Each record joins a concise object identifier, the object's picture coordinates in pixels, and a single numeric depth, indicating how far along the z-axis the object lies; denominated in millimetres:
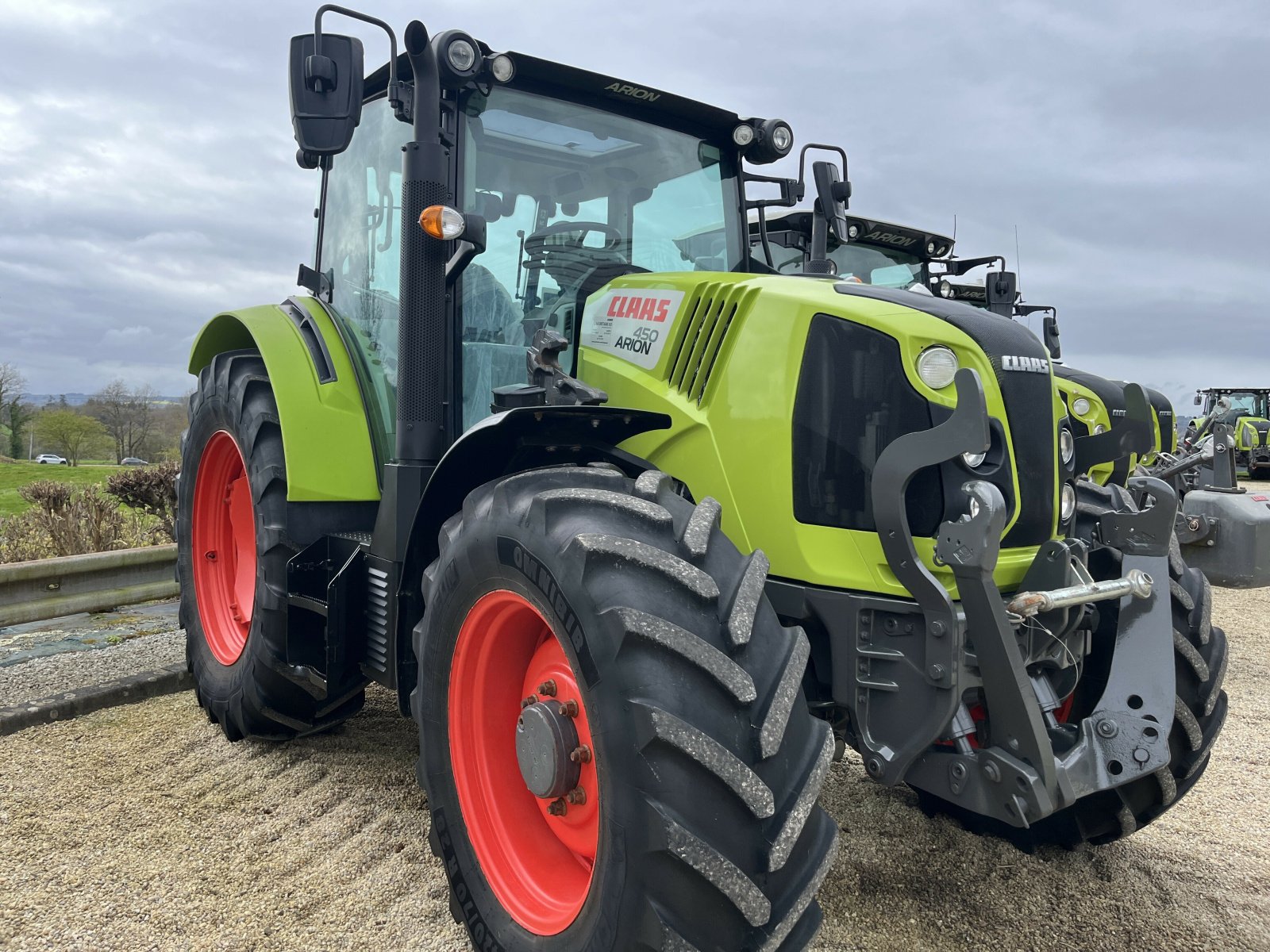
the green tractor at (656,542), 1819
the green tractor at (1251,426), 24562
